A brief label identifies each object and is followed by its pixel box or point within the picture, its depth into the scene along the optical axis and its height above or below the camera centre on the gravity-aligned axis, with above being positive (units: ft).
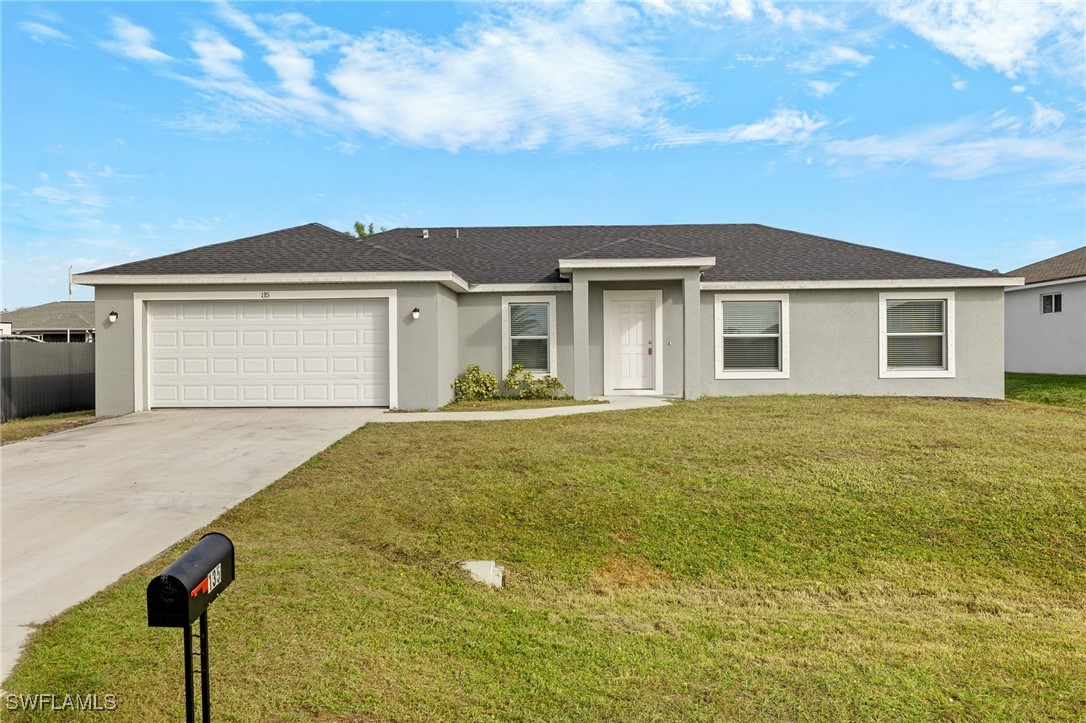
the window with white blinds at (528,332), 48.52 +1.88
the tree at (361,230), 142.20 +29.25
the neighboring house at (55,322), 98.89 +5.88
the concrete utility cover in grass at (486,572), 15.11 -5.38
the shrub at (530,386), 47.29 -2.26
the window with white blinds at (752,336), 47.93 +1.46
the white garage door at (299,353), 41.09 +0.27
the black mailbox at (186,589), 6.44 -2.46
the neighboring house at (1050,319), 66.95 +3.97
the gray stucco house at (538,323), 40.88 +2.39
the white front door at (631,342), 48.73 +1.06
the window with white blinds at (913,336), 47.39 +1.40
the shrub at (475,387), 46.85 -2.29
